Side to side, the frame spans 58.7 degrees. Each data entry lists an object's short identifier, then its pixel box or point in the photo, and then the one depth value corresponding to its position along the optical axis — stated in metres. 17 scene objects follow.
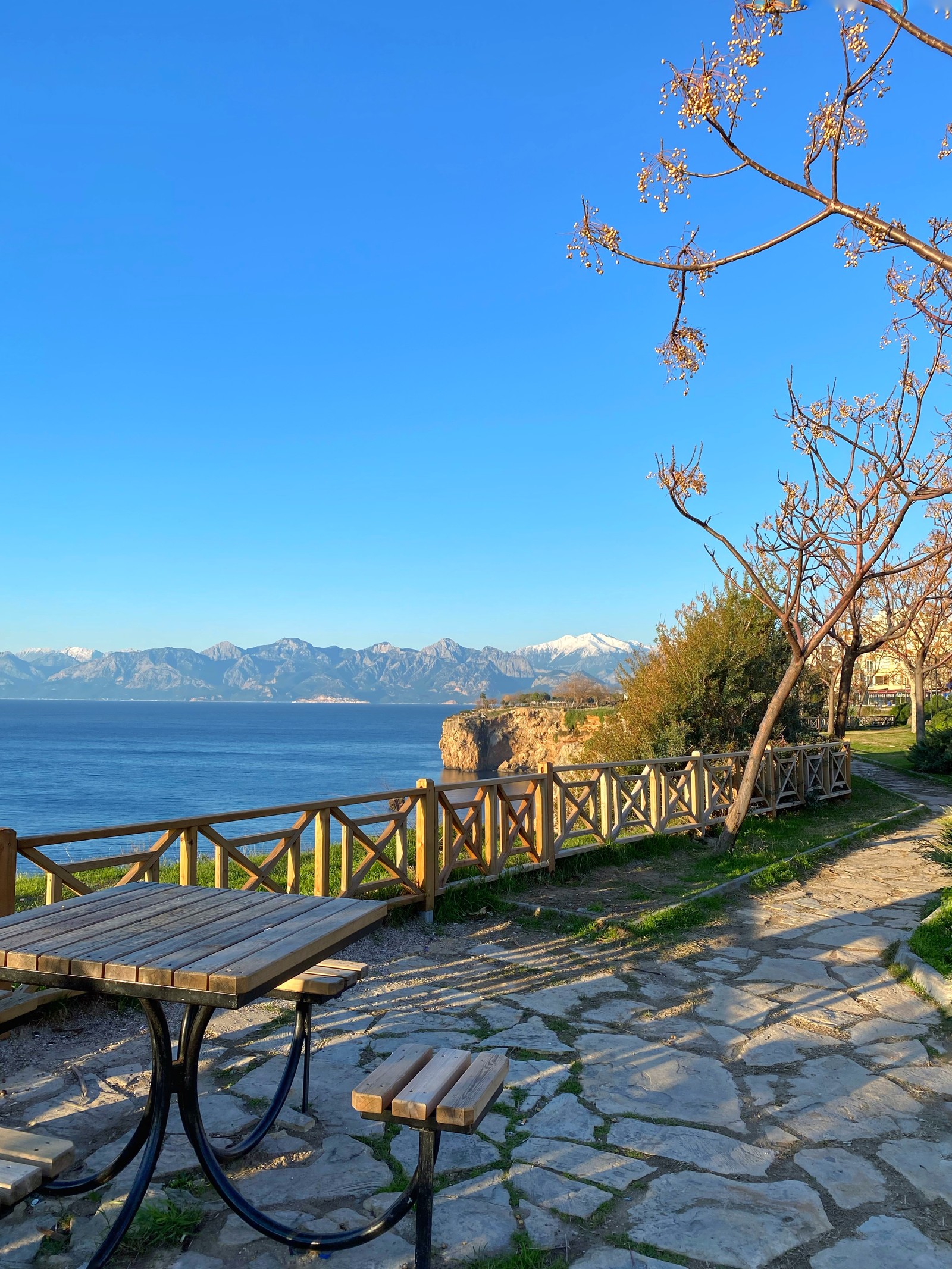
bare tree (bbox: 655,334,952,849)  10.08
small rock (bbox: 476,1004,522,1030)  4.97
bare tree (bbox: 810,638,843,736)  21.84
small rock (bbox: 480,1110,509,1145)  3.65
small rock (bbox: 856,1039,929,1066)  4.47
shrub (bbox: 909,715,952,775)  20.94
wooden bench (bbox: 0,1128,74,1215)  2.38
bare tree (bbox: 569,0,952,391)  4.81
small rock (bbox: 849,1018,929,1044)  4.81
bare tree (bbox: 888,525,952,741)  23.36
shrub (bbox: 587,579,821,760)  15.16
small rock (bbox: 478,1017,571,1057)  4.61
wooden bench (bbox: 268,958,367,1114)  3.80
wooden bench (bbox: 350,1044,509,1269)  2.51
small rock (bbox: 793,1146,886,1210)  3.17
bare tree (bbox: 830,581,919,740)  19.05
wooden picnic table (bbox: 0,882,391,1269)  2.63
